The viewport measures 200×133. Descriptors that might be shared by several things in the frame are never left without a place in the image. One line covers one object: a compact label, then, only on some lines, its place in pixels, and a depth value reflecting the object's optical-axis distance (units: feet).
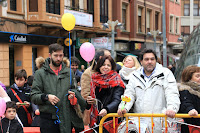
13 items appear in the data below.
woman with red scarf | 15.64
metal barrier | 12.80
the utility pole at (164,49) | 74.20
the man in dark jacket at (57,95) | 15.35
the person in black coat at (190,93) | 14.07
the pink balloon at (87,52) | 21.34
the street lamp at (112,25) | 64.18
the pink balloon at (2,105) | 14.59
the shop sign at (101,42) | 82.83
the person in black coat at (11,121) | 16.37
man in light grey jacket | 13.58
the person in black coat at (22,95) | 20.52
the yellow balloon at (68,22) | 19.48
